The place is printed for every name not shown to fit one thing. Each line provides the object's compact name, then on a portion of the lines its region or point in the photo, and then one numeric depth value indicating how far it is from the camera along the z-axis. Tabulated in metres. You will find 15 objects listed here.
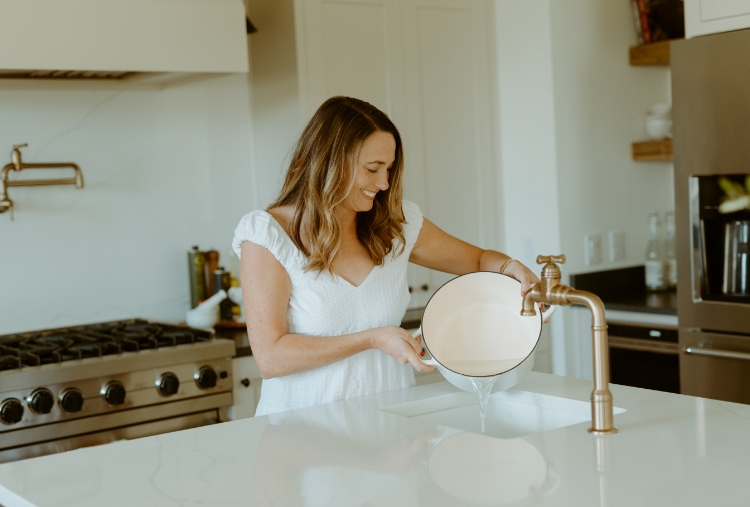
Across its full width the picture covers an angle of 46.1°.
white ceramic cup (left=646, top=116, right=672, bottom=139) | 3.47
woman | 1.91
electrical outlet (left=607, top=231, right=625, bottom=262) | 3.52
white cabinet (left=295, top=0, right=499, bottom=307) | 3.09
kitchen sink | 1.78
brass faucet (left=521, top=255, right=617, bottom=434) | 1.47
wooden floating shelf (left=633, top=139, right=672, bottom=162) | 3.41
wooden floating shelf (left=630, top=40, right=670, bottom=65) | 3.41
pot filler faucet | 2.86
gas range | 2.40
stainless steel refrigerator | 2.77
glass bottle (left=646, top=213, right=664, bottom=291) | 3.47
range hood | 2.48
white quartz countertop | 1.21
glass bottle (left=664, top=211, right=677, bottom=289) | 3.50
